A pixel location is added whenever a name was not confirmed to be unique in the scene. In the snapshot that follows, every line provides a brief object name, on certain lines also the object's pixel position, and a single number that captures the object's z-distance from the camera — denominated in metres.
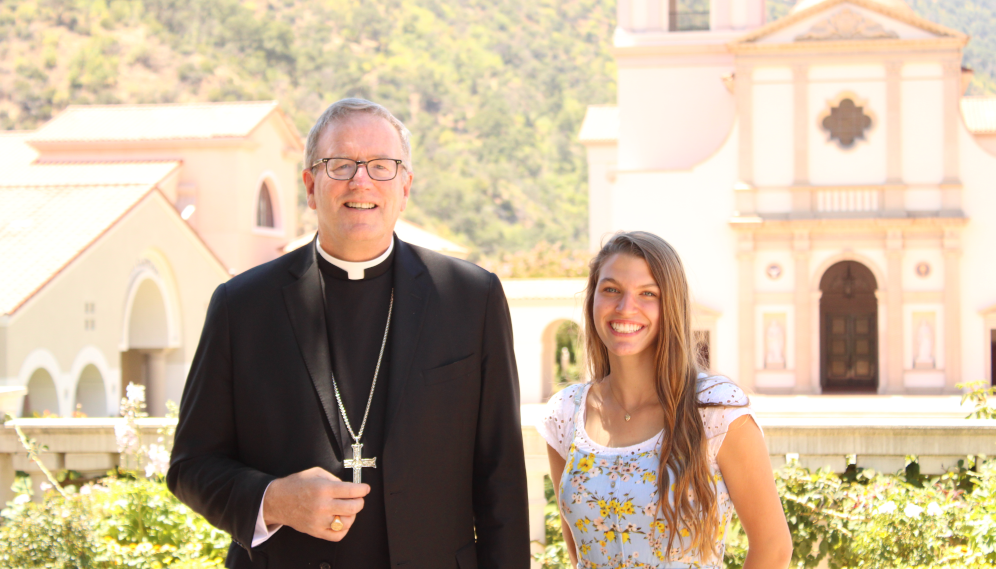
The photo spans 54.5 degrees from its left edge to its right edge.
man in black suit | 2.60
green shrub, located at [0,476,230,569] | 4.36
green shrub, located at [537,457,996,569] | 4.17
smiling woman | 2.68
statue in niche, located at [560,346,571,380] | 26.12
